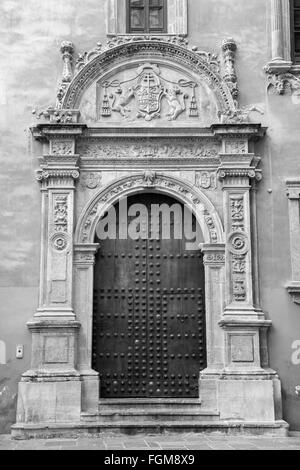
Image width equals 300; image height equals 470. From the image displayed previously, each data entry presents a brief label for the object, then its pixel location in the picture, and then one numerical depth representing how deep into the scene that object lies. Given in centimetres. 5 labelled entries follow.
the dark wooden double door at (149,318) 1103
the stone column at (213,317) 1078
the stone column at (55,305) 1050
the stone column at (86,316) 1067
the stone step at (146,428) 1027
